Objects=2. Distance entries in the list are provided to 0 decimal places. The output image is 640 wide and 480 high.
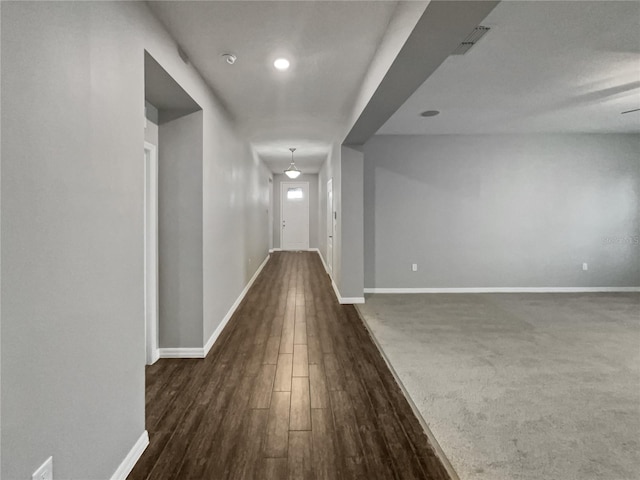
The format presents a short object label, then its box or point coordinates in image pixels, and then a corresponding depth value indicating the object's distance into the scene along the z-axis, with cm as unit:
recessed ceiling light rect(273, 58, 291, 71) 281
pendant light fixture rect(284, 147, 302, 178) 782
